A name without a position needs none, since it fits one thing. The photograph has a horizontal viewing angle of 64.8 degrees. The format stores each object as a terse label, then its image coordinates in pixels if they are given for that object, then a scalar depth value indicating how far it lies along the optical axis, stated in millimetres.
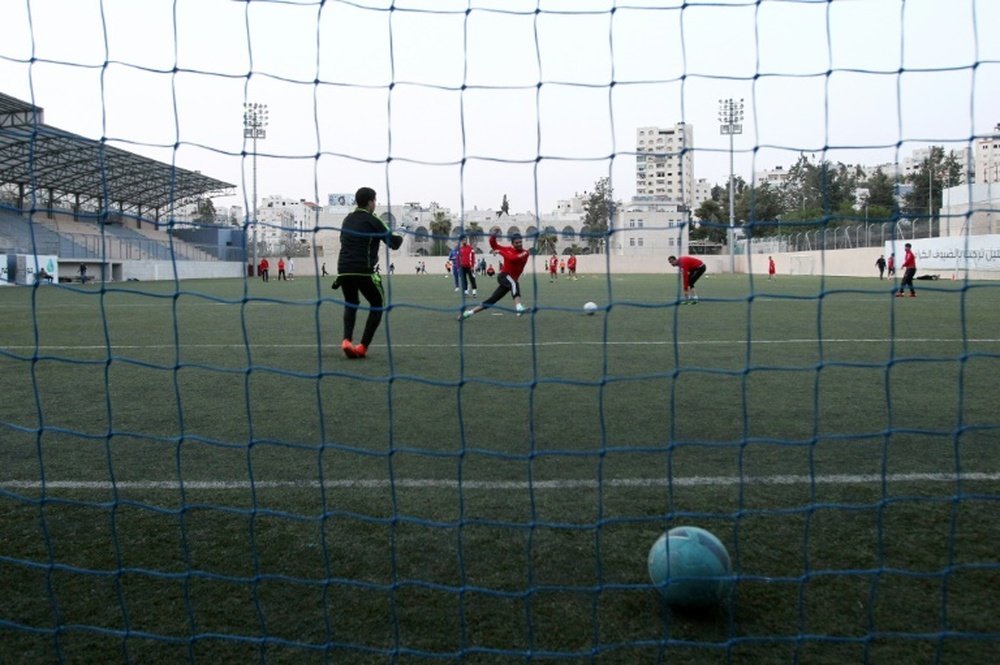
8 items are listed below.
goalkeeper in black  7523
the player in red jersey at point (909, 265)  19688
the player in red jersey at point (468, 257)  18359
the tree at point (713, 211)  60562
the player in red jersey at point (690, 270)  17516
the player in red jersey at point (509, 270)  13740
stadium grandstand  31062
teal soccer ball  2621
